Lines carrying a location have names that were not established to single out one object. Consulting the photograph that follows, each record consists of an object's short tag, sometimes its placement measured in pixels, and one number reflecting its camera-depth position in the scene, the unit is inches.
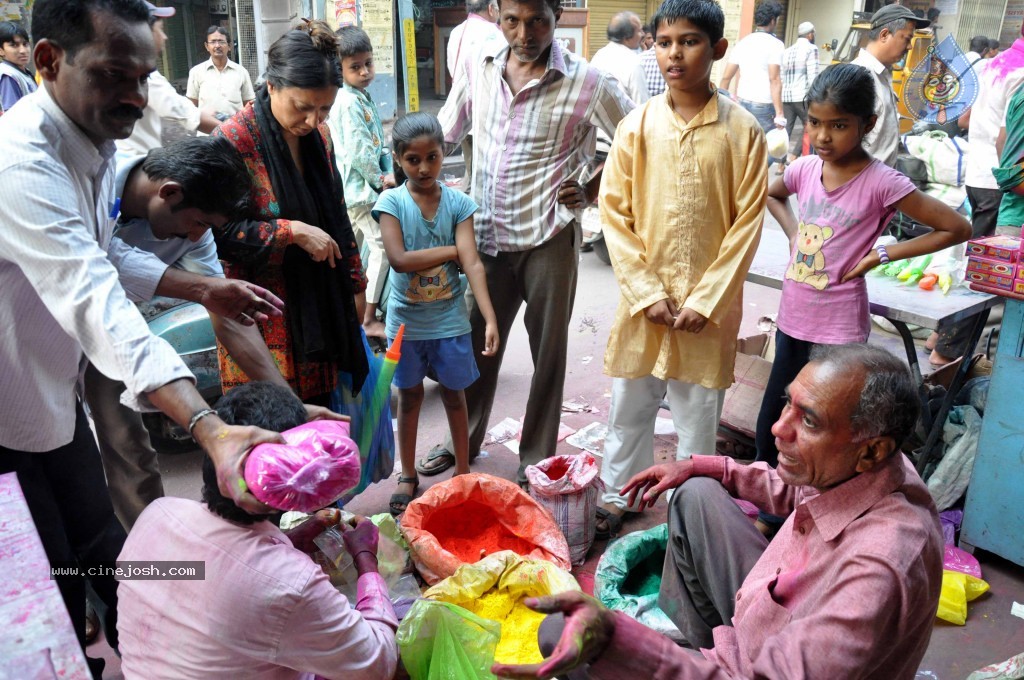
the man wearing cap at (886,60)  174.2
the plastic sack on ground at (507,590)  97.2
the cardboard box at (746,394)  155.9
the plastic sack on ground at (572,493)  119.1
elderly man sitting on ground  57.2
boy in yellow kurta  112.7
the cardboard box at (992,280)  114.1
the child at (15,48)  214.5
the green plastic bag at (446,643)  82.4
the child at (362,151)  188.9
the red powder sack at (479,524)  112.1
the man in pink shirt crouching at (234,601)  61.9
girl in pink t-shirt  117.1
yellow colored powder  94.7
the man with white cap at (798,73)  385.1
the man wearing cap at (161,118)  173.2
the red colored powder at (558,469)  125.6
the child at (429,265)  123.4
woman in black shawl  97.4
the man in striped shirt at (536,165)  124.4
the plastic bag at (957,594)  111.7
